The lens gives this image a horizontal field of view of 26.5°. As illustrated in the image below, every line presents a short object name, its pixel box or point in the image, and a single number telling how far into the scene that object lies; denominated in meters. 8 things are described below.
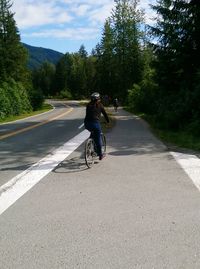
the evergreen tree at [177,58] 18.38
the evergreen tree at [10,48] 61.09
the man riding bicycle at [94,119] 10.18
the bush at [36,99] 66.32
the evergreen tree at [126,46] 71.38
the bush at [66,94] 138.20
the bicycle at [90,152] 9.71
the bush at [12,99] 41.68
